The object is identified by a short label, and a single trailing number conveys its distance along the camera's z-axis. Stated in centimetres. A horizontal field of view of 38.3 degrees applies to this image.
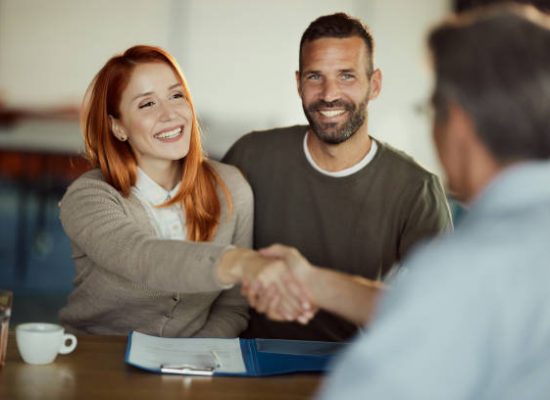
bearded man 240
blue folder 159
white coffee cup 158
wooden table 145
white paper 162
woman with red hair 213
